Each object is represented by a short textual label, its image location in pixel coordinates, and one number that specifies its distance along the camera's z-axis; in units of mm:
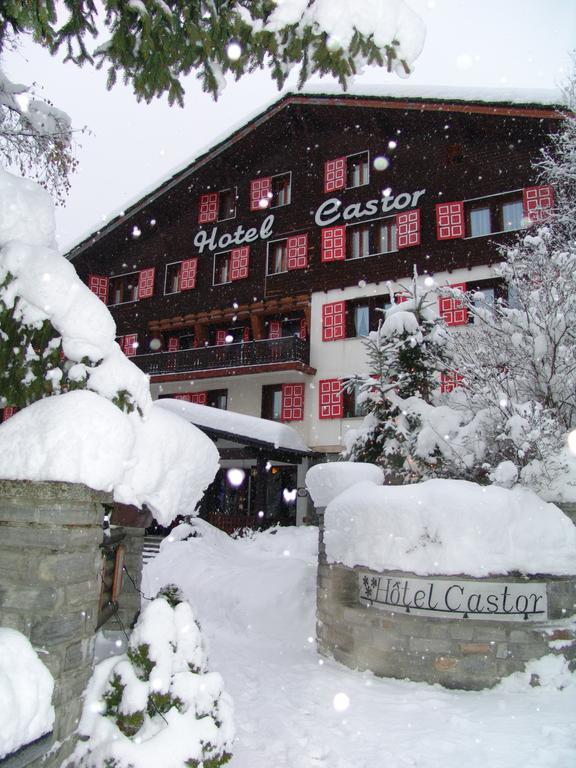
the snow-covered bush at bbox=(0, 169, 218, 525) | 3270
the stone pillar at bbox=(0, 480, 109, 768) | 3186
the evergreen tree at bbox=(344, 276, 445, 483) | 9062
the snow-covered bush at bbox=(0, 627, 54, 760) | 2641
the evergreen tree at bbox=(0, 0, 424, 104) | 3625
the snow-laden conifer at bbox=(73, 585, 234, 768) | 3352
